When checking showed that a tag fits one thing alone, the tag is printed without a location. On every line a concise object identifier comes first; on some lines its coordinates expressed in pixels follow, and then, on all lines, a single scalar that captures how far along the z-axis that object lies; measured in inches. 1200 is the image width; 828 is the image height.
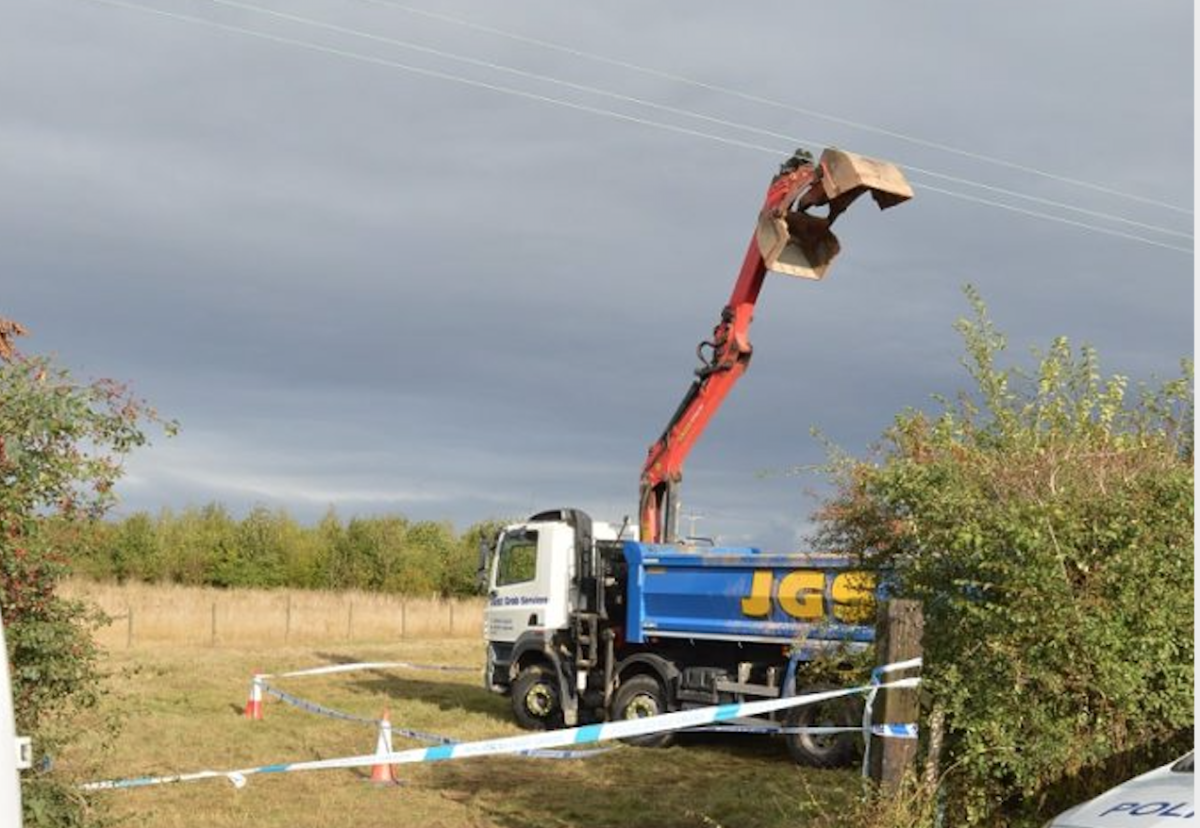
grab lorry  589.3
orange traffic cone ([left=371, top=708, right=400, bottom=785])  513.9
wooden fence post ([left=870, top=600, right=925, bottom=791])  298.0
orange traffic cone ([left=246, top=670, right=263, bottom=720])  765.9
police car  248.4
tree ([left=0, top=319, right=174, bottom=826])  279.7
